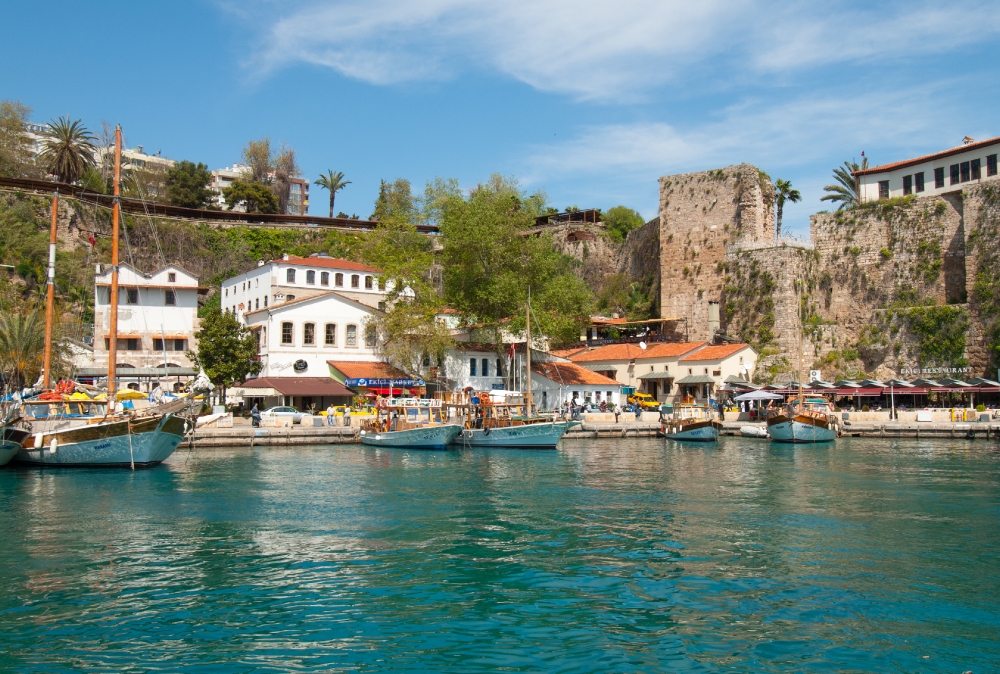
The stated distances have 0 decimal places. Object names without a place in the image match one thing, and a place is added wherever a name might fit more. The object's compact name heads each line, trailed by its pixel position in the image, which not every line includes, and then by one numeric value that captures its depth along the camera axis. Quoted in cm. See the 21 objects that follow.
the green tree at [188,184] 7581
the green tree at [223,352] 4475
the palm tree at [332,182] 8294
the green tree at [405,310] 4931
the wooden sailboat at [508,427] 3703
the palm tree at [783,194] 6219
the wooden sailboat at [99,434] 2828
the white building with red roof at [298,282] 5225
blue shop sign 4688
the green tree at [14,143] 6556
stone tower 5688
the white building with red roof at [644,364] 5472
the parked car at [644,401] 5141
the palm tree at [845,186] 6178
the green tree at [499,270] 4947
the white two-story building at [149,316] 5178
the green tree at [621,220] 8075
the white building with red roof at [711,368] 5225
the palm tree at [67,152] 6412
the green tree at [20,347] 4300
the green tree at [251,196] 7656
